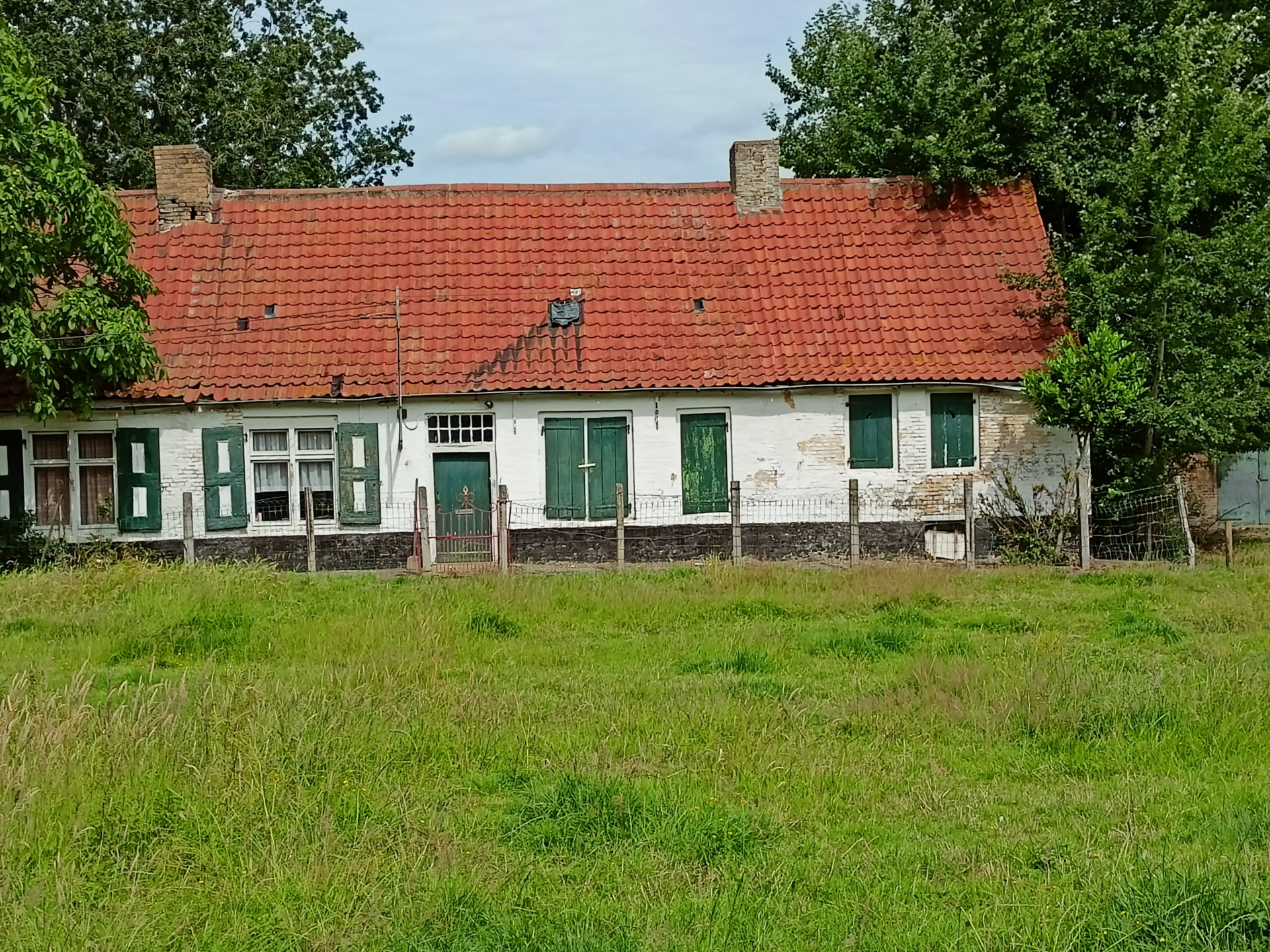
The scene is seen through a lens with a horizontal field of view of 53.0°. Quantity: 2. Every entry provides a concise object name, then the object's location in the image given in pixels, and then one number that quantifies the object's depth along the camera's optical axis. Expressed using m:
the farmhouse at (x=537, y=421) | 19.48
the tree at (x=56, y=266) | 16.25
